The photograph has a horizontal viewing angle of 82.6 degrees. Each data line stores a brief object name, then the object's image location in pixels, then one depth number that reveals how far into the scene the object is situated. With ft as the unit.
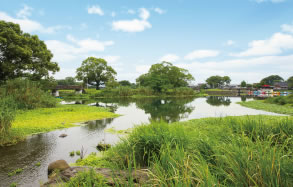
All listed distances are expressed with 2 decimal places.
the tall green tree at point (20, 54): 59.51
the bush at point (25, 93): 54.65
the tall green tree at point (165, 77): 204.78
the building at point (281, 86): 300.77
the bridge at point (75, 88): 193.53
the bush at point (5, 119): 24.93
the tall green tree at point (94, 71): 193.16
